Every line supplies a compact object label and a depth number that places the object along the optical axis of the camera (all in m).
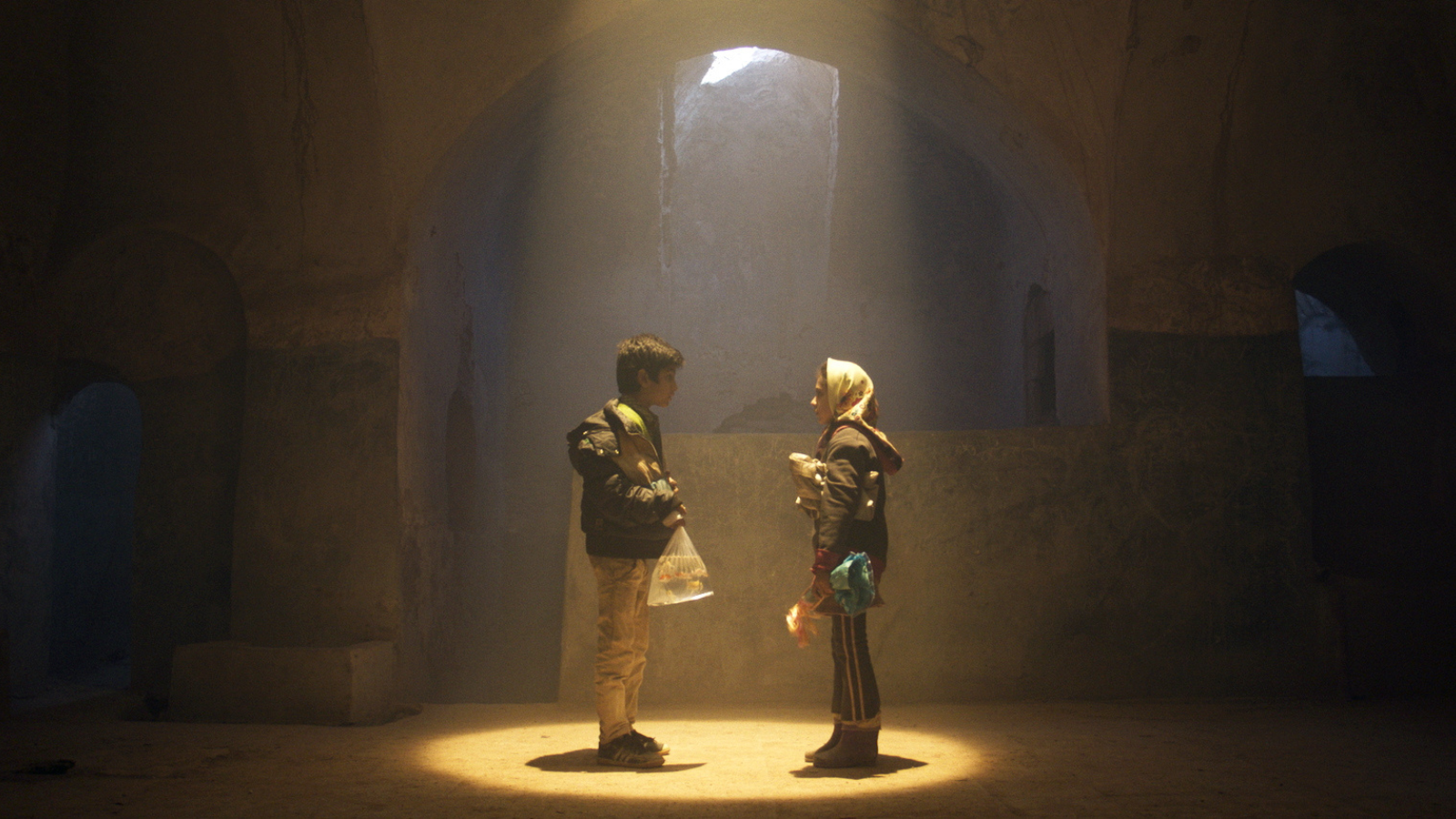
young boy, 4.02
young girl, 3.87
